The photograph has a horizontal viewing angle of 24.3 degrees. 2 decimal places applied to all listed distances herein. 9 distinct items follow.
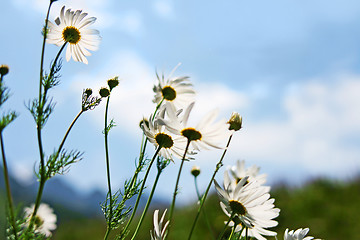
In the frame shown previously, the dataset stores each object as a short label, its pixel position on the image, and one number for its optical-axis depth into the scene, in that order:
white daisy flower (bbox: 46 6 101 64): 0.60
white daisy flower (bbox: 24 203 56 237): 0.74
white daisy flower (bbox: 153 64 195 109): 0.60
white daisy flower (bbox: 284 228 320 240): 0.58
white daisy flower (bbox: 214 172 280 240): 0.56
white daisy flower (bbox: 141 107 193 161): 0.56
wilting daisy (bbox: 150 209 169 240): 0.55
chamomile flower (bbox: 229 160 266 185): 0.70
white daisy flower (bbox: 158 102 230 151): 0.55
